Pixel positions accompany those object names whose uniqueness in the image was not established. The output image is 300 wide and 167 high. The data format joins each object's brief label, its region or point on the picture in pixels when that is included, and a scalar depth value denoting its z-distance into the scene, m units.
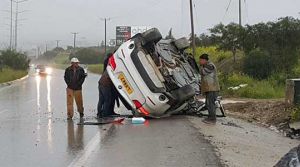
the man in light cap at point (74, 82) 13.67
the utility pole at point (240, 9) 49.22
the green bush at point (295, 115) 12.71
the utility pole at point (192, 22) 33.34
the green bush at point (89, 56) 130.04
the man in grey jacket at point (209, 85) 13.24
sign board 93.84
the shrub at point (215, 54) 39.12
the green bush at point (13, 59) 62.47
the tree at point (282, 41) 28.06
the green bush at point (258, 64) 28.05
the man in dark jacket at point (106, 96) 13.88
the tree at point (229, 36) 32.84
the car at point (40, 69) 75.10
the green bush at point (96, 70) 79.69
